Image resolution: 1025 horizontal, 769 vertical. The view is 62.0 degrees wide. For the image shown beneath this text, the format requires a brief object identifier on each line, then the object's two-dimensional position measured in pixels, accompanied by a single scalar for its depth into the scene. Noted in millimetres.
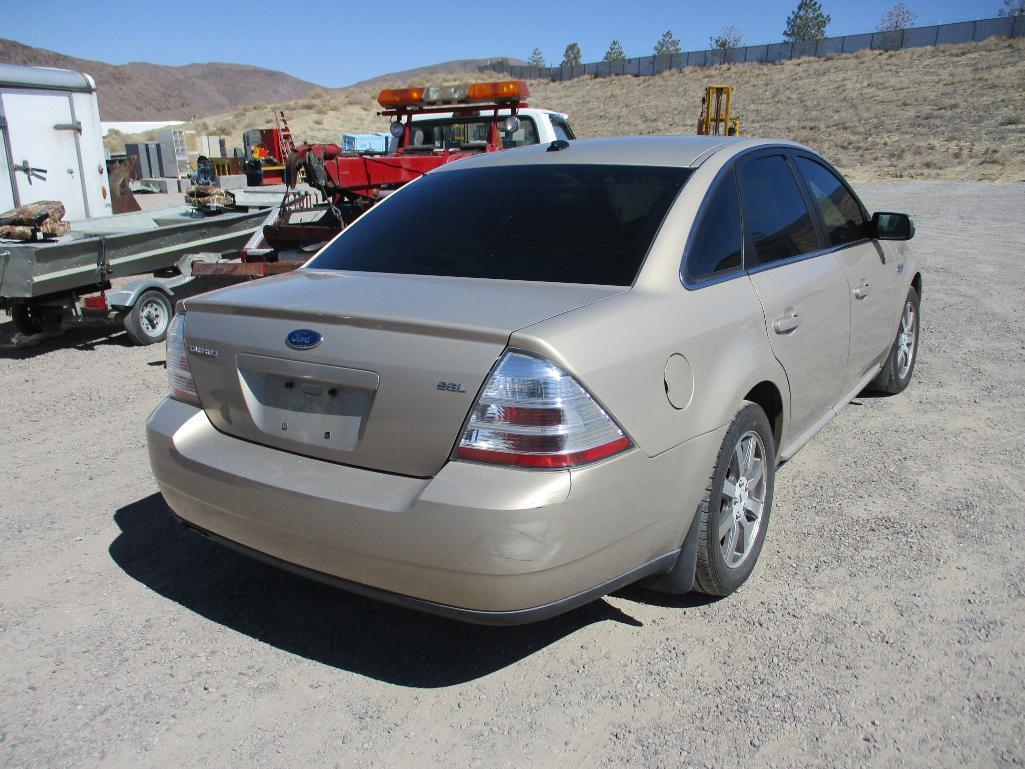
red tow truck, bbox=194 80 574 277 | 8500
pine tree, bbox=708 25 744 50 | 86600
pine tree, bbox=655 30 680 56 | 100856
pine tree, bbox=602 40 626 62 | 109250
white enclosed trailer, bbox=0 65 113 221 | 11766
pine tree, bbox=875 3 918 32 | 79656
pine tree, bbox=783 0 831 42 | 89562
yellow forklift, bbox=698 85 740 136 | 30019
